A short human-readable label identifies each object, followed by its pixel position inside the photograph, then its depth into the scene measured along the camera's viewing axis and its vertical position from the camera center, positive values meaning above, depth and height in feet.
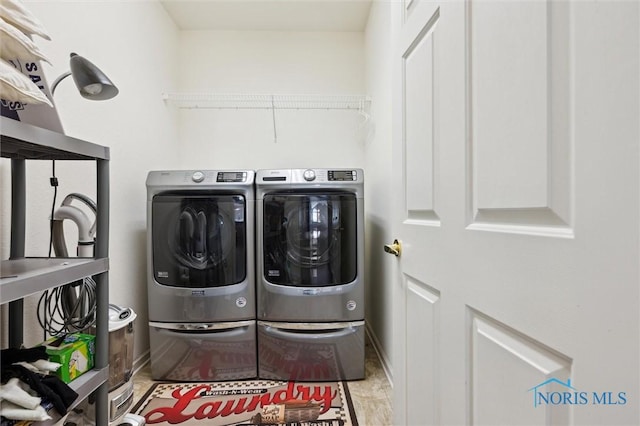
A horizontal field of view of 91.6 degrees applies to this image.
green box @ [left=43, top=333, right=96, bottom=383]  2.85 -1.34
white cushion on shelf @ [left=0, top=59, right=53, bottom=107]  2.09 +0.88
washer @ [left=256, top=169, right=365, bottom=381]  5.91 -1.17
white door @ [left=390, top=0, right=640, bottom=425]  1.24 +0.01
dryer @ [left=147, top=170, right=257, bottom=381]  5.95 -1.22
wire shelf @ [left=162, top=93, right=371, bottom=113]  8.30 +3.01
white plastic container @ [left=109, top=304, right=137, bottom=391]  3.96 -1.73
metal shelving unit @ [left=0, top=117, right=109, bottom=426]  2.55 -0.46
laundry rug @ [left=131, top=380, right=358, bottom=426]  4.86 -3.23
